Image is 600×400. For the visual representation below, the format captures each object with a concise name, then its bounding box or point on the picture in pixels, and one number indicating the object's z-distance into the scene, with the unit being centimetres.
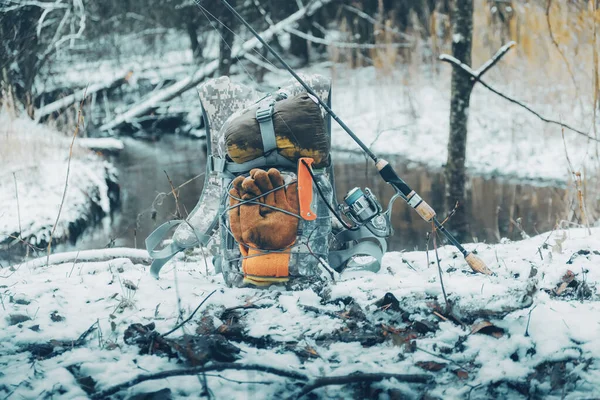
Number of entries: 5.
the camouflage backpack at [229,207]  260
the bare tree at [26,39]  973
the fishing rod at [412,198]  266
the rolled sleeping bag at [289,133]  253
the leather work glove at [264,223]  252
